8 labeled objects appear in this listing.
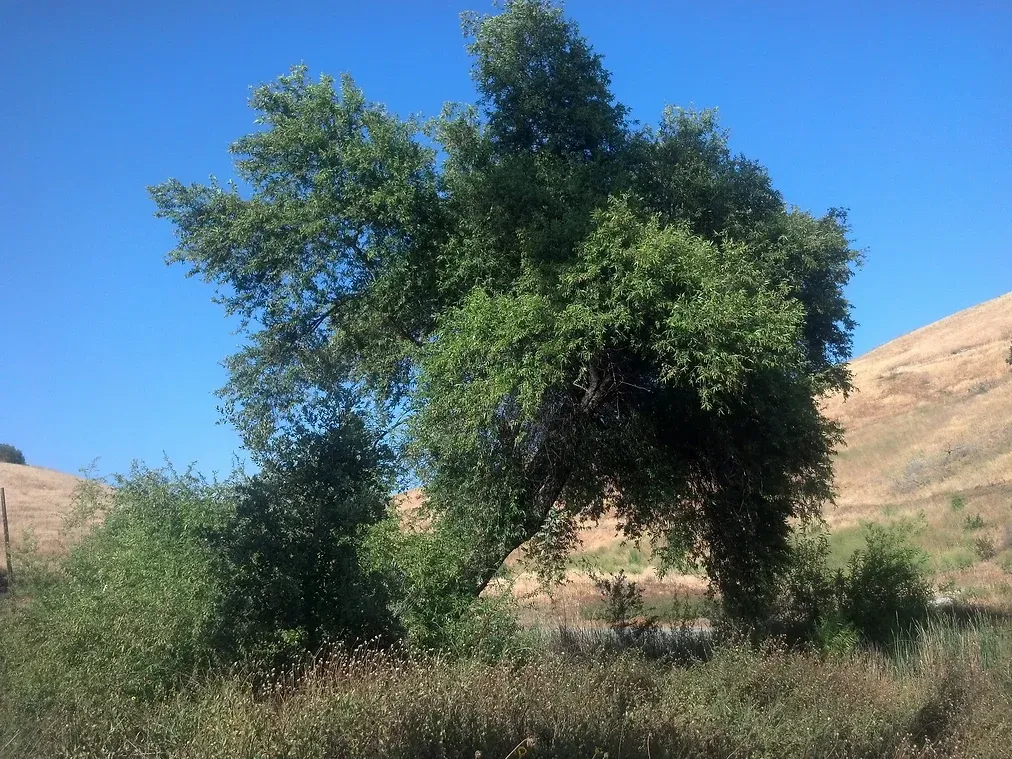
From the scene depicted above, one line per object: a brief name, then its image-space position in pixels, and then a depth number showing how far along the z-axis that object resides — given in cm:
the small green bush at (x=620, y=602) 1277
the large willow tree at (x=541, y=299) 1066
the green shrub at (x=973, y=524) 2792
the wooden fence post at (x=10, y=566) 970
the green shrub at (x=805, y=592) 1366
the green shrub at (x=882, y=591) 1344
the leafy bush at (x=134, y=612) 675
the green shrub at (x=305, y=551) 791
